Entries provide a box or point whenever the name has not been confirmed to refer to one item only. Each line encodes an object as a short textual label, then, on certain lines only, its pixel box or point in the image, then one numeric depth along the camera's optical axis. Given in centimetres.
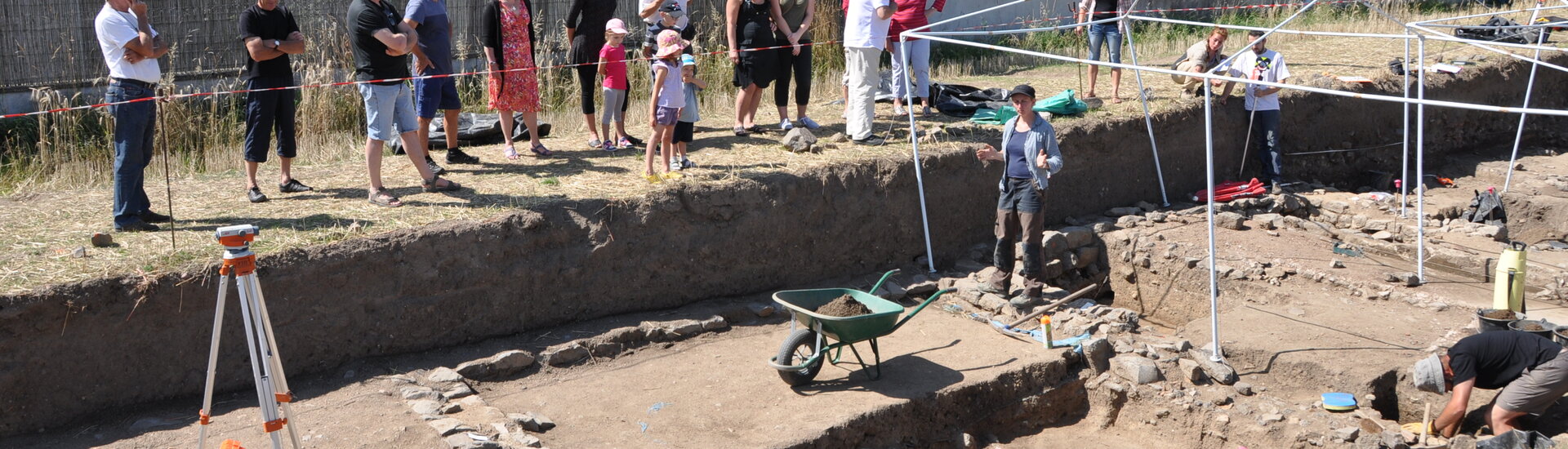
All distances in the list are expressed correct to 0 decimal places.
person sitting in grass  1131
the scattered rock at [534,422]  649
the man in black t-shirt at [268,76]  755
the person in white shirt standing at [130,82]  686
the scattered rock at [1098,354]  795
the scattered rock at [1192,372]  759
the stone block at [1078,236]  998
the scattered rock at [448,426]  624
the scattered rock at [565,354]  750
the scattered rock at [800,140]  959
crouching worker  668
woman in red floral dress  894
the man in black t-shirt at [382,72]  752
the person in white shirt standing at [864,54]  987
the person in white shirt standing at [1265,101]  1138
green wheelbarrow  688
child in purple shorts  832
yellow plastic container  828
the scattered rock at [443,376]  702
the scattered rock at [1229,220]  1038
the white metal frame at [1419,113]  764
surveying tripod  491
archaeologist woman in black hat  821
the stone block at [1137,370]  764
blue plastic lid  721
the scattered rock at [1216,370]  755
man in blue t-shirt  838
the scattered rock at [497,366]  723
